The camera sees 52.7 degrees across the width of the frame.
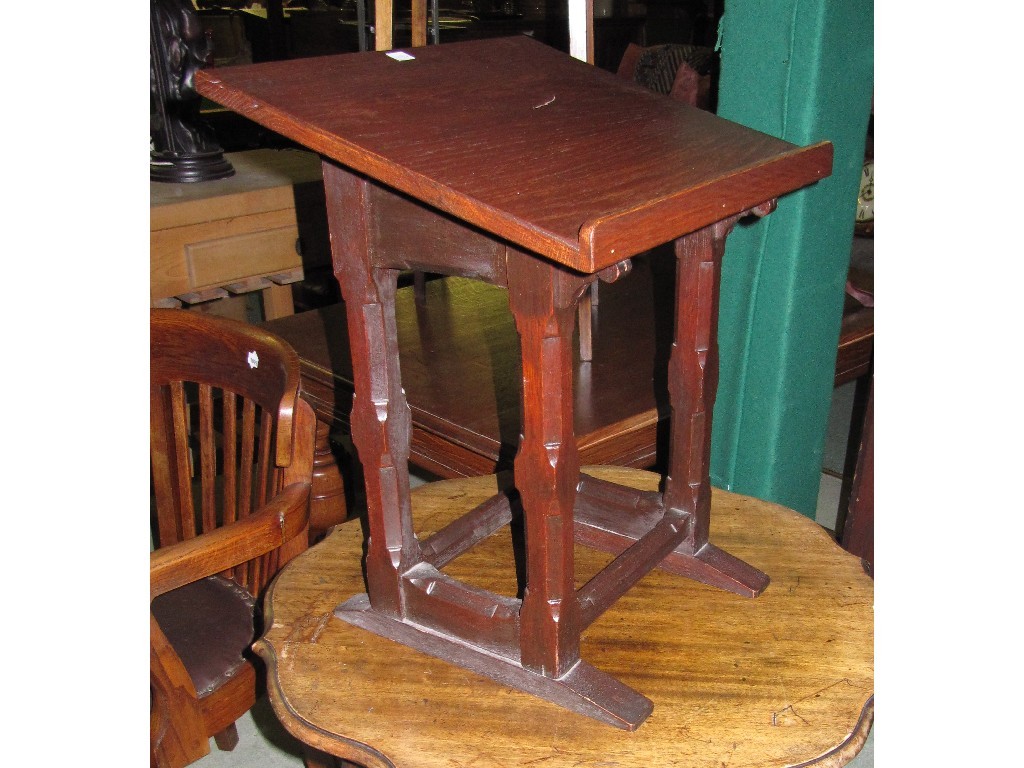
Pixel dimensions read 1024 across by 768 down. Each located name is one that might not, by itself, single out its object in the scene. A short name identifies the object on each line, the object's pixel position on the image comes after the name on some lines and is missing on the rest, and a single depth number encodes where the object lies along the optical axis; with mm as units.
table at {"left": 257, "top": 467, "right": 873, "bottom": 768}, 1122
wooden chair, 1407
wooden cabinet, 2941
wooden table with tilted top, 947
